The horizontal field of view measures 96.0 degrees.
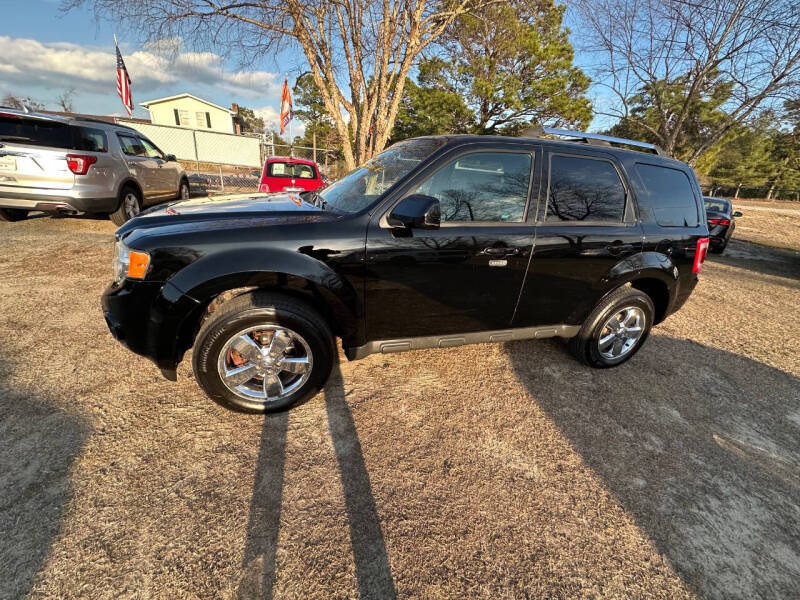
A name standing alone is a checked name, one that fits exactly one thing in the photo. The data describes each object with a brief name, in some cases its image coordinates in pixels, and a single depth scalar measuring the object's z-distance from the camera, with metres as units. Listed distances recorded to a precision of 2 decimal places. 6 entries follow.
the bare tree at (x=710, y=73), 10.65
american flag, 14.98
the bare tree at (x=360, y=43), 8.34
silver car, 5.16
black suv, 2.13
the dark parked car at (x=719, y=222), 8.89
